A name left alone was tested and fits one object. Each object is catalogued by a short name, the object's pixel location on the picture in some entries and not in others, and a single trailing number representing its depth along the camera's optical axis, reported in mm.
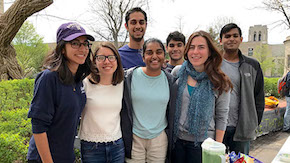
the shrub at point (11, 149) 2281
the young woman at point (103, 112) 2055
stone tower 64125
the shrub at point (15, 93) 4754
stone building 52134
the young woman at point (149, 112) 2213
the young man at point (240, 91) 2877
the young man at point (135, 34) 3065
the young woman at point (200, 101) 2191
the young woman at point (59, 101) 1610
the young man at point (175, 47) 3299
